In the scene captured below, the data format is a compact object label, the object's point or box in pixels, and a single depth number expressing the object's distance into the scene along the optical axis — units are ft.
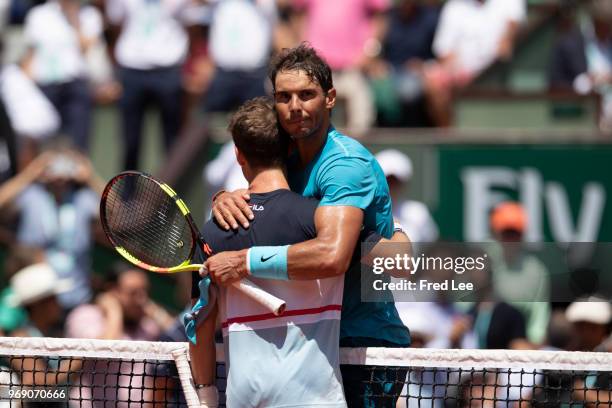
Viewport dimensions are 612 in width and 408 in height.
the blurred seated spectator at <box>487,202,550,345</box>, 53.01
